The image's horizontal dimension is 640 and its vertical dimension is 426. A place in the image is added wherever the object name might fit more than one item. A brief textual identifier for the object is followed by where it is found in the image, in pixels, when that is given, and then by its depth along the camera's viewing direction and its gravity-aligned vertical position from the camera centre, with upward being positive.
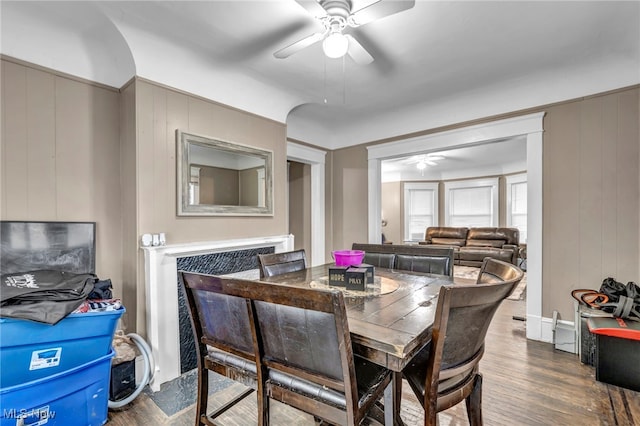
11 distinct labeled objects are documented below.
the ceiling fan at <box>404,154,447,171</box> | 6.32 +1.14
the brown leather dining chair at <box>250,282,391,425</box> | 0.96 -0.53
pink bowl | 1.99 -0.32
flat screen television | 1.83 -0.23
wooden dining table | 1.01 -0.46
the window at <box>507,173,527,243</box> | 7.05 +0.17
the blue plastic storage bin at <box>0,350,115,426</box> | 1.39 -0.97
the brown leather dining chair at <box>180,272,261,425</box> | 1.20 -0.55
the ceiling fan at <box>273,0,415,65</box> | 1.52 +1.08
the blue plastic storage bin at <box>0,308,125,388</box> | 1.37 -0.68
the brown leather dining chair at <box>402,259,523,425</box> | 1.03 -0.55
